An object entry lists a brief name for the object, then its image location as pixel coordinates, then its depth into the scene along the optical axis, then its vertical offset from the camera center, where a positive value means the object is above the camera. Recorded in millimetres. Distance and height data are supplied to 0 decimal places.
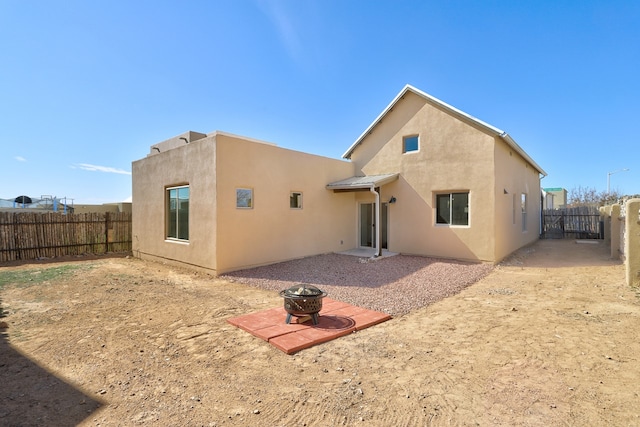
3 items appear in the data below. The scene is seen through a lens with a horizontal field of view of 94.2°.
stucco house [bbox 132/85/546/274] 9453 +671
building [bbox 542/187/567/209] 35812 +2062
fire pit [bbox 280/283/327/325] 4848 -1460
